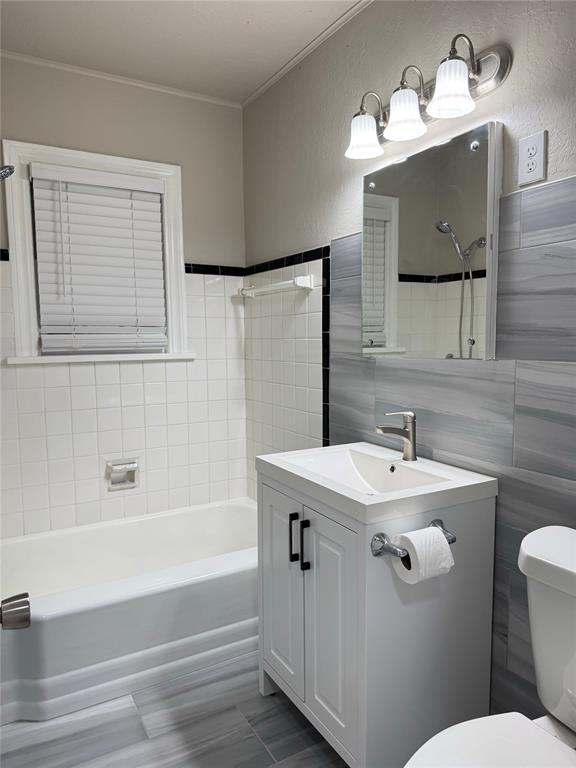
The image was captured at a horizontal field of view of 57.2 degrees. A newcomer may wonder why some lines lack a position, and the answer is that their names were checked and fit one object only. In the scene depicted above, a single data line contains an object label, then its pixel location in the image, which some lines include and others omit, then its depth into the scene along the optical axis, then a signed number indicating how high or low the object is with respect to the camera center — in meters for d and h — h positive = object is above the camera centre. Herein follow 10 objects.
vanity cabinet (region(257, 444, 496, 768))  1.38 -0.80
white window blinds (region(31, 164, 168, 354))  2.53 +0.36
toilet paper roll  1.30 -0.56
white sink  1.78 -0.49
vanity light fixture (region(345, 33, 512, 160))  1.52 +0.73
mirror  1.56 +0.27
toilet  1.05 -0.81
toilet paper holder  1.32 -0.54
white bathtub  1.85 -1.13
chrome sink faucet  1.80 -0.34
